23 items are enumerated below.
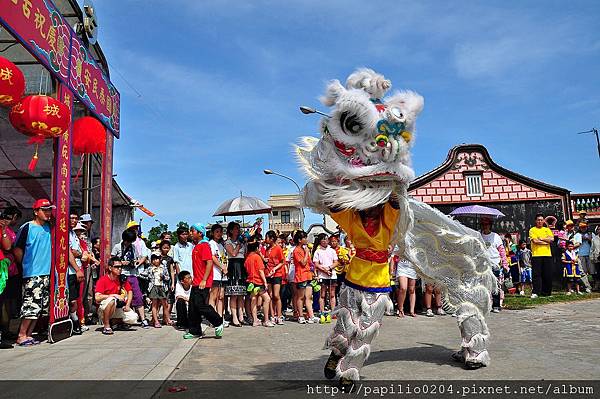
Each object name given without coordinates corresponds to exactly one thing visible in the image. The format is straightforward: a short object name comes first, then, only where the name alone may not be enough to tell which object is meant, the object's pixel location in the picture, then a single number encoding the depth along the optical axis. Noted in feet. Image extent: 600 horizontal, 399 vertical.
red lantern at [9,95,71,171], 21.49
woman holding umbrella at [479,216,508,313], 28.11
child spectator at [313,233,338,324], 32.22
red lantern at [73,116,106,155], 29.53
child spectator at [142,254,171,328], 28.09
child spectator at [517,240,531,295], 46.70
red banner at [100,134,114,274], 31.07
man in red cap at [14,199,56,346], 21.59
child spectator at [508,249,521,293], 45.59
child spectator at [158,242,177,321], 29.19
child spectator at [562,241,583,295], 39.70
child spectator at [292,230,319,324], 29.89
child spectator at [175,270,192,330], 27.43
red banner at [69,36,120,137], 26.28
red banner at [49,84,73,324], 23.00
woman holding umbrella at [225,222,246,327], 28.53
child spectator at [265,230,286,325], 30.04
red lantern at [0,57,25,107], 19.26
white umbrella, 35.78
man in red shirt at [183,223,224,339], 23.27
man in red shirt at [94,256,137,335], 25.95
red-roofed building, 71.46
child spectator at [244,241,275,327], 28.25
